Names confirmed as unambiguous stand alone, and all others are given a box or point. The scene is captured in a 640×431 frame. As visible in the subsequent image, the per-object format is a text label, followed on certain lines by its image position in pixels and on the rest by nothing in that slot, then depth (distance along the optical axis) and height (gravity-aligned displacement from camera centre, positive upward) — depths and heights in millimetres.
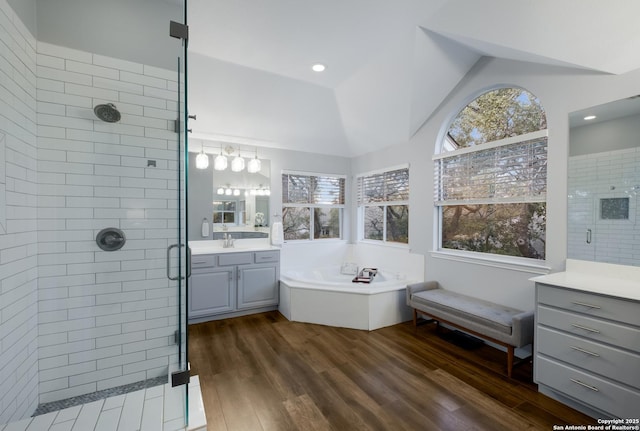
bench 2229 -940
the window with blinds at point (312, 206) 4473 +117
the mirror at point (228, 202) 3760 +158
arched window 2584 +377
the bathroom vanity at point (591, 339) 1634 -820
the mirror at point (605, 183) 1969 +226
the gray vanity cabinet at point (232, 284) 3377 -923
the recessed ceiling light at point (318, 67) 3000 +1604
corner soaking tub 3180 -1082
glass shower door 1524 -259
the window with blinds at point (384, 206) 4047 +116
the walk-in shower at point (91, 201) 1700 +84
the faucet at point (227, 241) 3875 -399
